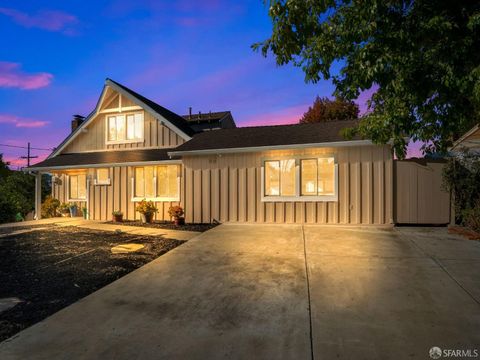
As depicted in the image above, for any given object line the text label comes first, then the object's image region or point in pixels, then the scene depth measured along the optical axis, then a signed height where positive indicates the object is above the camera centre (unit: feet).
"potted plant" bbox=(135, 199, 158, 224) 37.42 -3.87
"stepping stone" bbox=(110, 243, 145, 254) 21.42 -5.39
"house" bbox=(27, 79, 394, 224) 30.58 +1.70
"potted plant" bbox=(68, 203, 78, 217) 44.96 -4.44
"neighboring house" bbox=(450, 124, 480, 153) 28.93 +4.85
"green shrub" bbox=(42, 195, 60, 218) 45.60 -4.20
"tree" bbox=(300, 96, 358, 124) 86.07 +23.04
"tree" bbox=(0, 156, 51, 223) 55.57 -2.65
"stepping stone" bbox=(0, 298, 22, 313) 11.40 -5.25
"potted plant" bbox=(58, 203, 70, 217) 45.29 -4.53
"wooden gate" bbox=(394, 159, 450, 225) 29.35 -1.23
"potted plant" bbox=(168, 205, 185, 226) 35.29 -4.10
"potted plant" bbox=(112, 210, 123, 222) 39.32 -4.88
